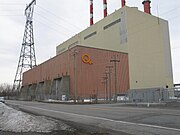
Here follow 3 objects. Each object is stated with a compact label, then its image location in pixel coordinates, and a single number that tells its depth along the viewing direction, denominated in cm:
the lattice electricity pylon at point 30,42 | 8944
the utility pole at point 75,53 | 5751
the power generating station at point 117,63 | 6212
